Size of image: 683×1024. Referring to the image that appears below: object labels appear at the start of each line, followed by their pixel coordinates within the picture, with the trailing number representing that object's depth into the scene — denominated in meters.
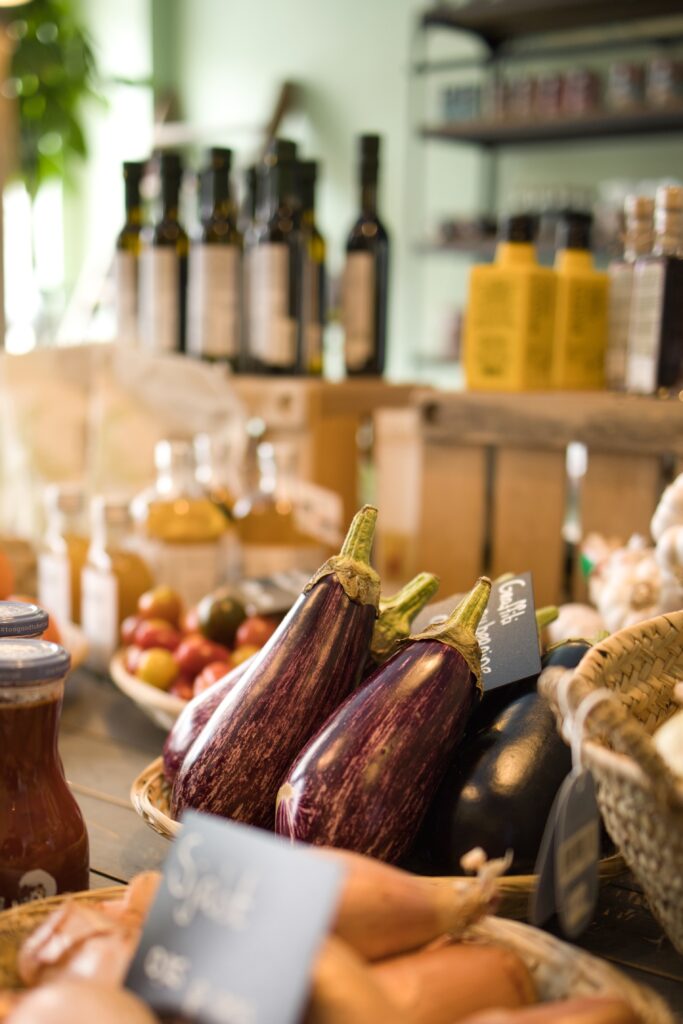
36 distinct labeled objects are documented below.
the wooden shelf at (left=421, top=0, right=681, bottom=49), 3.28
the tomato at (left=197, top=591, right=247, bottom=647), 1.08
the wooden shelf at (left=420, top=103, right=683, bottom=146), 3.35
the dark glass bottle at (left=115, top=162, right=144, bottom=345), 1.88
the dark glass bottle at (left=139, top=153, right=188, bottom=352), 1.79
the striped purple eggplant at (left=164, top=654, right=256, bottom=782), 0.70
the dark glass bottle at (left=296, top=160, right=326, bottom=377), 1.76
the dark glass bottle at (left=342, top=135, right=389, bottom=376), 1.76
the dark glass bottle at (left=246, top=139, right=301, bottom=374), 1.70
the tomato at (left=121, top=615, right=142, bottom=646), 1.15
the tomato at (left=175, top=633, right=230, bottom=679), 1.03
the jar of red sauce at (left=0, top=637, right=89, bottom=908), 0.53
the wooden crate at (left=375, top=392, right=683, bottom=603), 1.27
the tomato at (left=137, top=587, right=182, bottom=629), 1.15
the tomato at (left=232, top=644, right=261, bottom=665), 1.00
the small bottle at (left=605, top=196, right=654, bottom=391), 1.21
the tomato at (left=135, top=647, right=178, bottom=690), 1.01
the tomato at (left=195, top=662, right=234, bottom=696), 0.95
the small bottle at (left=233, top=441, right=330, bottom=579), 1.32
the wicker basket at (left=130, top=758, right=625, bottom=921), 0.58
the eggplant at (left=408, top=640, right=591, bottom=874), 0.61
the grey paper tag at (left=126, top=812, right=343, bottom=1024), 0.36
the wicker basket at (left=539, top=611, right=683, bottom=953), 0.47
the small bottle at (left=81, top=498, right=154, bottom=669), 1.20
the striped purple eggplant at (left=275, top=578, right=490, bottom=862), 0.56
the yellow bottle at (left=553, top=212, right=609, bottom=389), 1.35
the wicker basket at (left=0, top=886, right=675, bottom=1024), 0.44
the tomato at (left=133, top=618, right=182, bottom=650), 1.08
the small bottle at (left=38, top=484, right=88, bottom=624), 1.28
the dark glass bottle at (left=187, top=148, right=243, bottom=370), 1.75
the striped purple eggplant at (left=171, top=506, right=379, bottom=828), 0.62
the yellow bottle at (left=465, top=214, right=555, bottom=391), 1.32
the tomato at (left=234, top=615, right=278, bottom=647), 1.04
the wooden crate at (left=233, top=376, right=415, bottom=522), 1.72
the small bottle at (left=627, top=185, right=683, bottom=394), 1.15
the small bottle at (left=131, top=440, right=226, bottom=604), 1.25
